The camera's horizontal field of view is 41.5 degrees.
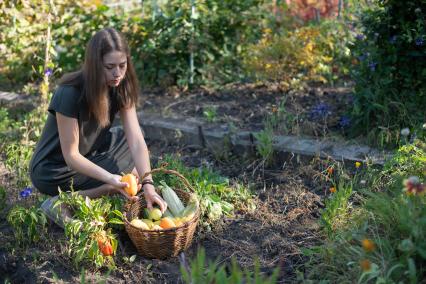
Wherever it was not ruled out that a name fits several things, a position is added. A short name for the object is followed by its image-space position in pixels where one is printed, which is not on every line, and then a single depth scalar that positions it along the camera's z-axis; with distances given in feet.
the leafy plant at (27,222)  10.83
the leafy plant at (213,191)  11.57
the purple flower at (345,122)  14.85
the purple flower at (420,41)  13.36
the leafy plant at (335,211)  10.19
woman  10.66
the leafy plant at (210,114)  16.61
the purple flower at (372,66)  14.40
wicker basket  10.12
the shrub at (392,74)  13.69
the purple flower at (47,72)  17.04
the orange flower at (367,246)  7.46
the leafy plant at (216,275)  7.24
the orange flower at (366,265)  7.30
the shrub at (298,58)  18.52
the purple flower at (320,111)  15.65
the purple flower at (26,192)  11.66
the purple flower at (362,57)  14.96
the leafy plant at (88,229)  10.06
